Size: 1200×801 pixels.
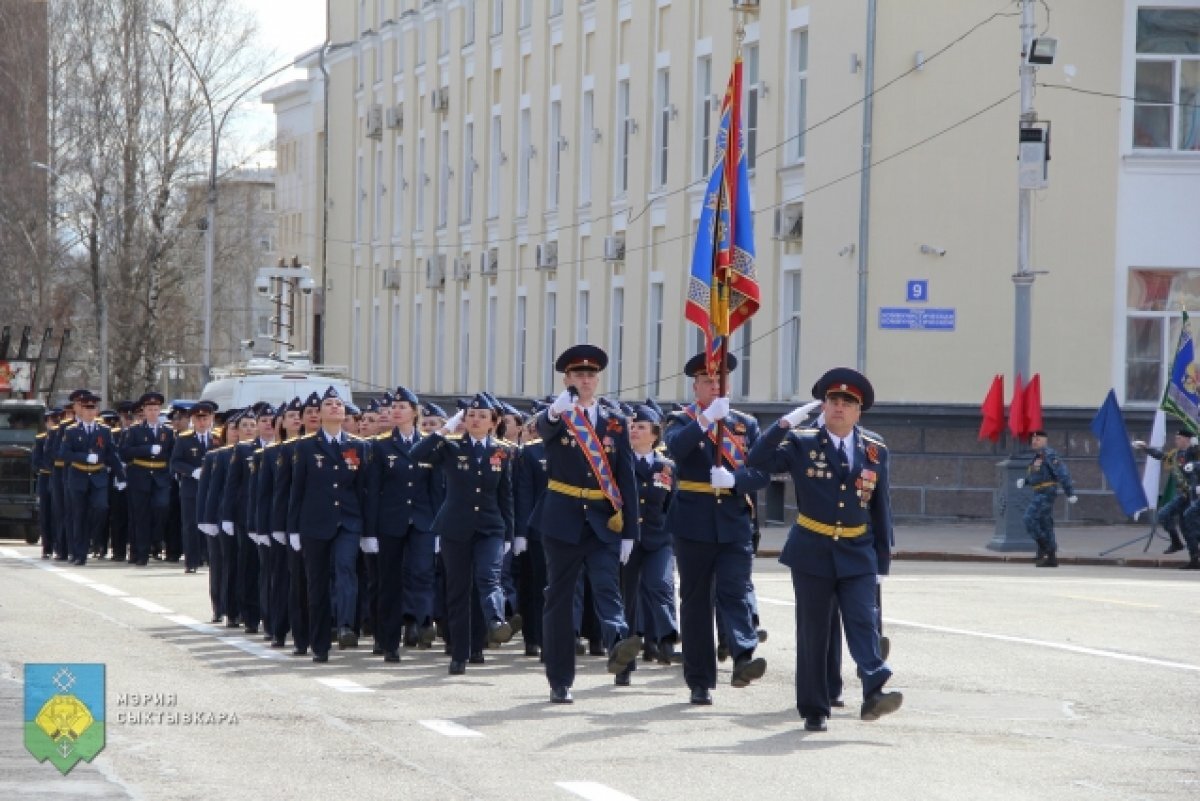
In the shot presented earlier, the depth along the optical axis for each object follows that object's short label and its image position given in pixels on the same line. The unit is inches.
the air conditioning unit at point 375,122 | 2377.0
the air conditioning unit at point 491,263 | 2004.2
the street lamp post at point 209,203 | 2135.8
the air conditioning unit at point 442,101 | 2150.6
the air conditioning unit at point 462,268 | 2087.8
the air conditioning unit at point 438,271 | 2151.8
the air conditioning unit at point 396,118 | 2313.0
